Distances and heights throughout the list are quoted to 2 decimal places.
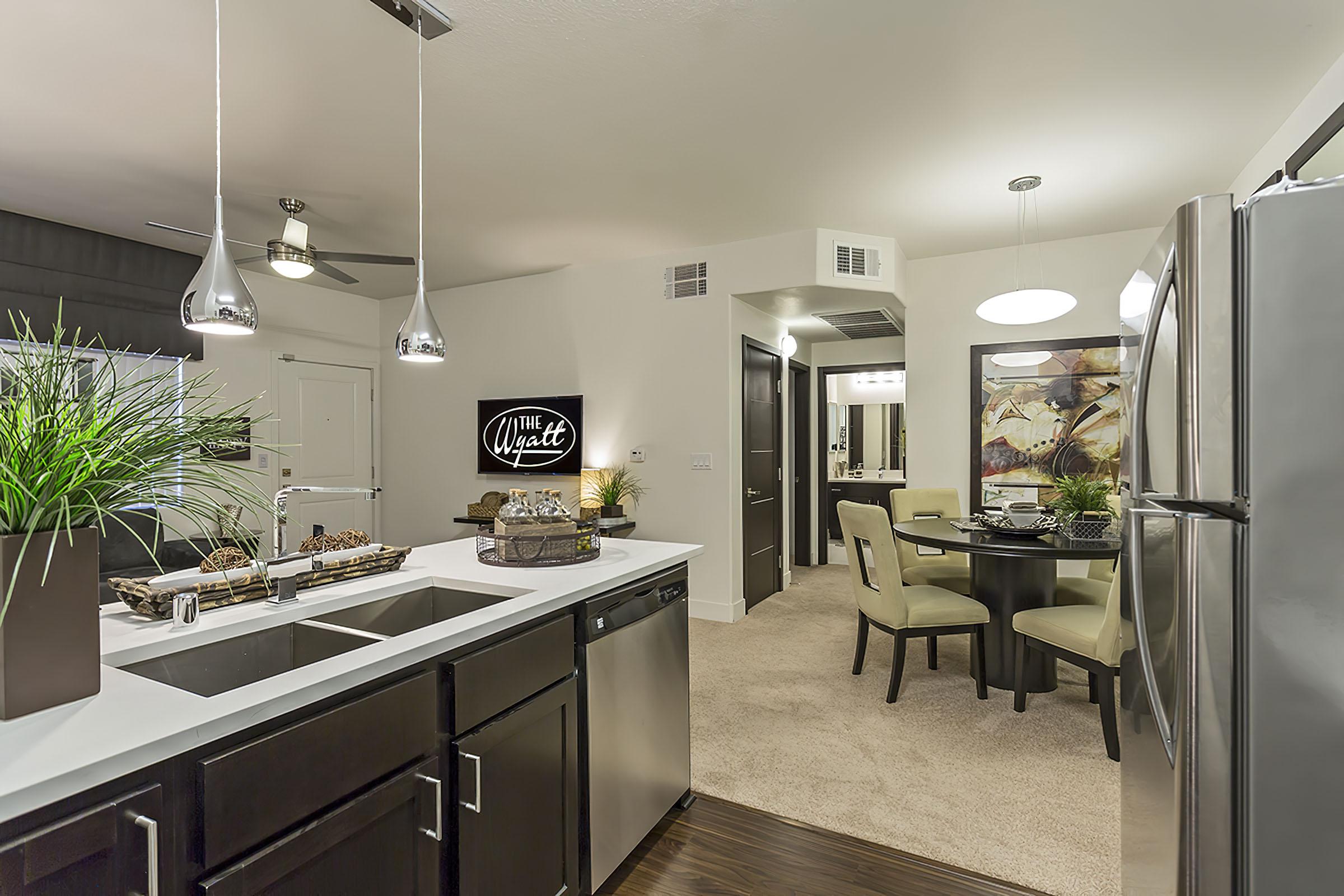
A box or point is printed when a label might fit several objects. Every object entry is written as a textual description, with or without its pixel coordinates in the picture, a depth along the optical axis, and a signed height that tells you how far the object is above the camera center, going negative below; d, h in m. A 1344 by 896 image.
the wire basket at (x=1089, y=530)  3.14 -0.40
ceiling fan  3.61 +1.08
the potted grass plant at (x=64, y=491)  0.96 -0.06
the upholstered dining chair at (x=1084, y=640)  2.71 -0.85
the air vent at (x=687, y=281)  5.02 +1.28
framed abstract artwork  4.68 +0.22
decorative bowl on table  3.30 -0.41
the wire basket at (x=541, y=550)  2.05 -0.31
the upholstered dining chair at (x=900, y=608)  3.22 -0.80
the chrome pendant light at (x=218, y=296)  1.75 +0.42
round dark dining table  3.43 -0.76
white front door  5.83 +0.13
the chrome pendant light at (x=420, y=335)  2.27 +0.40
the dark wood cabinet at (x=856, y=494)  6.81 -0.49
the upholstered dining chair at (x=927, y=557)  4.02 -0.68
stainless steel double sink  1.37 -0.45
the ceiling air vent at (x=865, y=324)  5.65 +1.12
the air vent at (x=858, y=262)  4.63 +1.31
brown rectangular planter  0.95 -0.26
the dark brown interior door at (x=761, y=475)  5.25 -0.22
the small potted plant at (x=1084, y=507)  3.15 -0.31
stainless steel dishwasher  1.86 -0.82
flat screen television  5.63 +0.12
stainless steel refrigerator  1.05 -0.17
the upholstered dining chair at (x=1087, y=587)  3.55 -0.78
